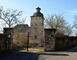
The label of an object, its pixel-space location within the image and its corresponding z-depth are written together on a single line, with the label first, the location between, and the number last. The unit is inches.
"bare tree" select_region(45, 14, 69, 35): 637.6
